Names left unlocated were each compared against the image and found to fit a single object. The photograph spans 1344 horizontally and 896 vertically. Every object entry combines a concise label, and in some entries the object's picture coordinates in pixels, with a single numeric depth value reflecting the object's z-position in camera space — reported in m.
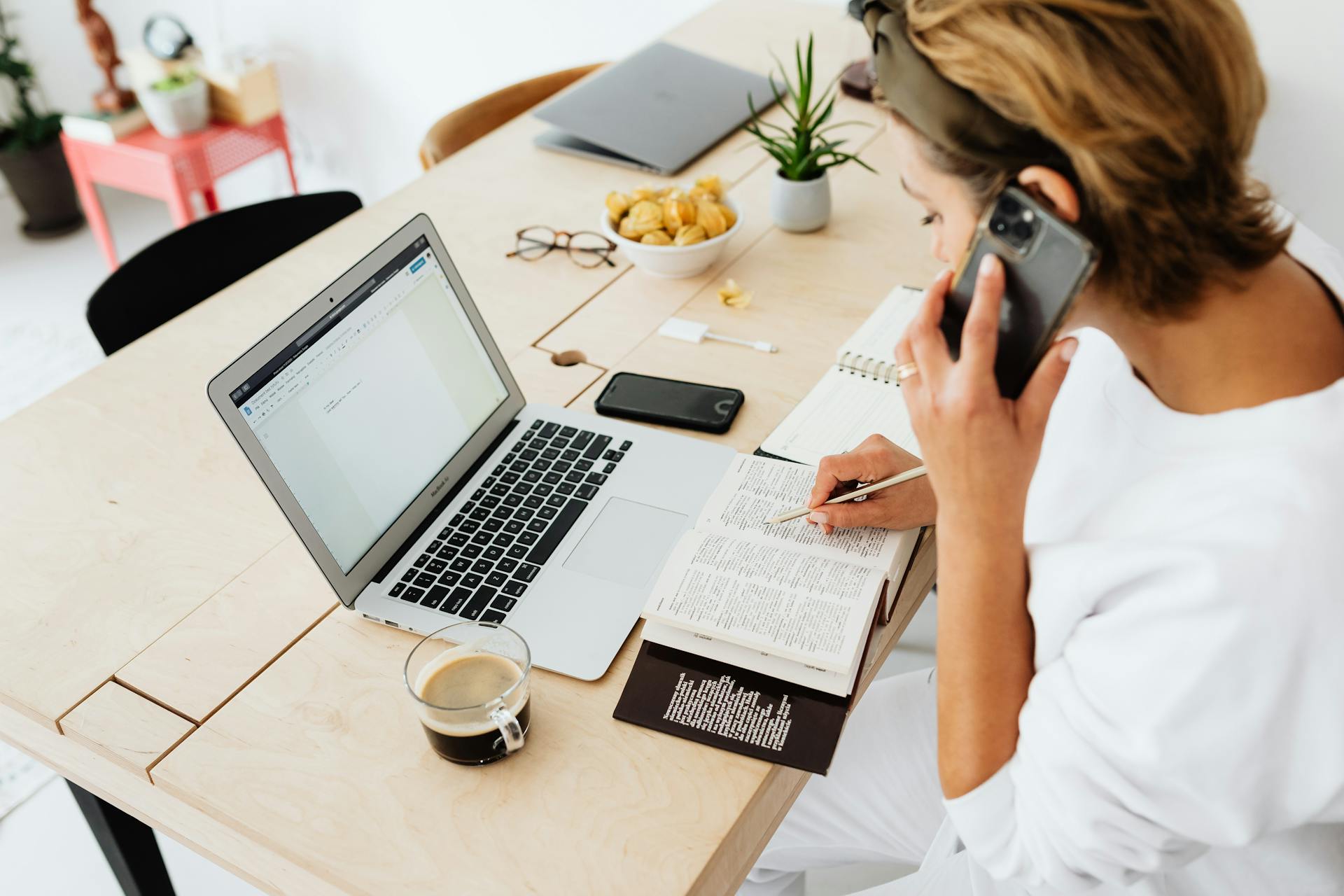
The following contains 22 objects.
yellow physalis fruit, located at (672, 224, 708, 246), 1.44
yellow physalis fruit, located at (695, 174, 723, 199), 1.51
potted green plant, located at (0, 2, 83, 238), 3.19
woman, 0.66
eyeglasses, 1.57
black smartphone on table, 1.21
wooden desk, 0.82
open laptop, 0.95
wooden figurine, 2.94
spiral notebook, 1.16
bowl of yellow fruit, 1.45
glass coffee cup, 0.83
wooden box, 2.94
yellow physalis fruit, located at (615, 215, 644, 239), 1.47
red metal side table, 2.84
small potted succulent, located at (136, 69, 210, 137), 2.79
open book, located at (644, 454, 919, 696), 0.89
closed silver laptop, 1.77
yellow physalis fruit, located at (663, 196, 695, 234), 1.45
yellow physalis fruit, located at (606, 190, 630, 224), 1.50
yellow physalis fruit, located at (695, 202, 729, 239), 1.46
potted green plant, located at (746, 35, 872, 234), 1.53
